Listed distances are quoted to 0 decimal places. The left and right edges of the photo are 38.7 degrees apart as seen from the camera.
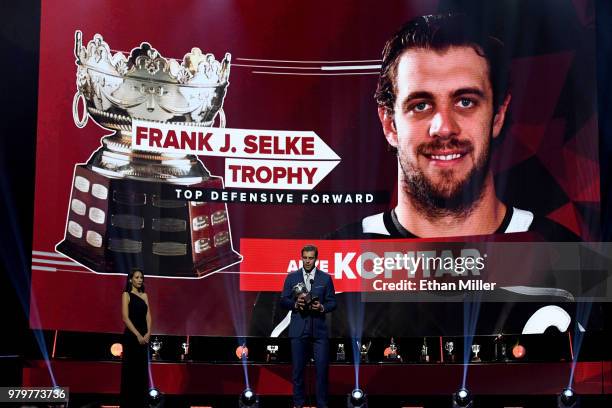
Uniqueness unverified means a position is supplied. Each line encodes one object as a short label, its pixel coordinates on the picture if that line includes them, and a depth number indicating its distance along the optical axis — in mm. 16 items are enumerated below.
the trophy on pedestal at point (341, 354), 8359
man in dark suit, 6539
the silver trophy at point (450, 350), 8344
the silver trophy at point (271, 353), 8375
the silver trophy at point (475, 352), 8336
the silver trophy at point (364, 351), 8375
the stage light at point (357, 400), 7746
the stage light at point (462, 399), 7664
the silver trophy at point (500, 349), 8344
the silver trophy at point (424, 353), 8352
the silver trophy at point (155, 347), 8297
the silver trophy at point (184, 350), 8312
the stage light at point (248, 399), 7840
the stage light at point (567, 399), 7676
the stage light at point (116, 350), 8273
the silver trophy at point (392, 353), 8359
